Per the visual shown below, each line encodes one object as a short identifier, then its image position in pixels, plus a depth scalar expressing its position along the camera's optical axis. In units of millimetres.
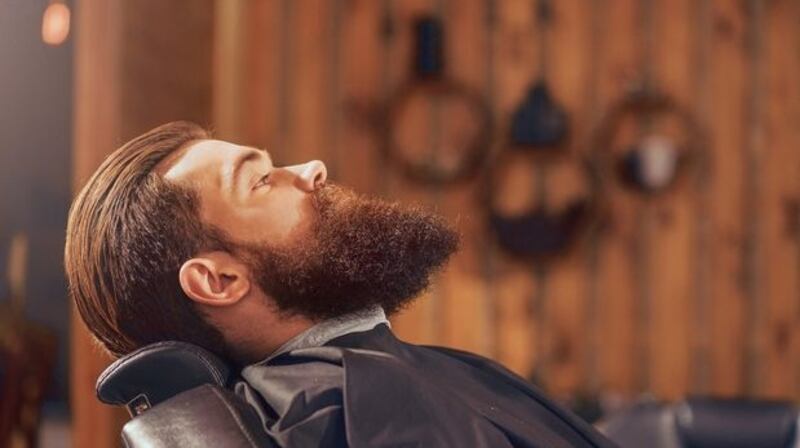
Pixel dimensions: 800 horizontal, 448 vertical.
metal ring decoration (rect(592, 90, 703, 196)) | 4016
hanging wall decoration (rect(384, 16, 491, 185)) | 4098
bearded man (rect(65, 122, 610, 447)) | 1502
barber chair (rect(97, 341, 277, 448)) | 1296
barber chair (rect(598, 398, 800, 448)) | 2215
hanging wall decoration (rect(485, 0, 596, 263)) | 4047
